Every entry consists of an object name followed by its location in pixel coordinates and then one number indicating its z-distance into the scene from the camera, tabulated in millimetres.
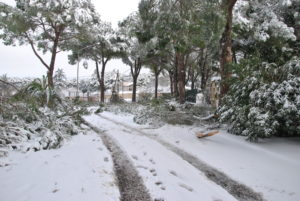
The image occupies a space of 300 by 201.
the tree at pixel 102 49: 18953
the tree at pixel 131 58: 18128
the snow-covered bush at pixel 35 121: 4316
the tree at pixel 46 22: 11587
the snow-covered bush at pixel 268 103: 4691
